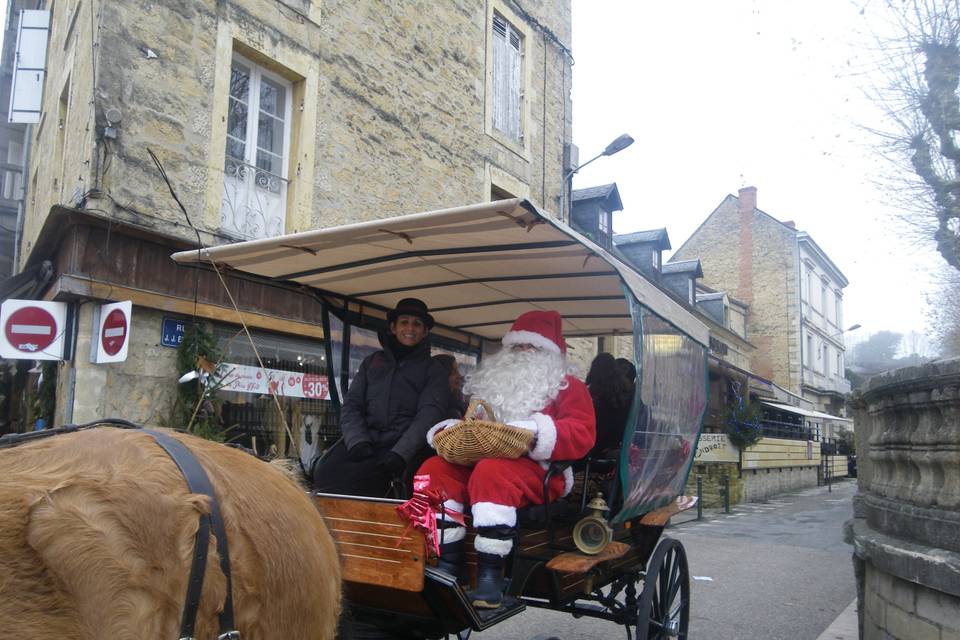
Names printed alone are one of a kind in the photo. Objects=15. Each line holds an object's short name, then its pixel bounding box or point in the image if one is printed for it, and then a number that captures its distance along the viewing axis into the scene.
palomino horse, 1.73
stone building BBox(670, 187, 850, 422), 39.22
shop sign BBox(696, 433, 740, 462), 17.55
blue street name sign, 8.45
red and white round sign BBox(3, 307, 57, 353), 7.54
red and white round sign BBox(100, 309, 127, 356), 7.46
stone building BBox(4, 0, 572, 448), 7.98
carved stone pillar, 3.86
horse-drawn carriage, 3.42
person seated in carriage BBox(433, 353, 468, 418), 4.70
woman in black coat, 4.15
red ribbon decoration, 3.27
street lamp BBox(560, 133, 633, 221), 15.50
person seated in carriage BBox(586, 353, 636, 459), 5.22
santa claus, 3.61
